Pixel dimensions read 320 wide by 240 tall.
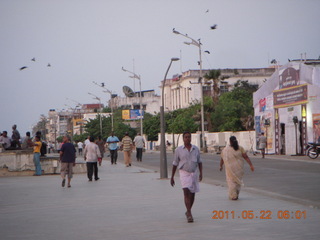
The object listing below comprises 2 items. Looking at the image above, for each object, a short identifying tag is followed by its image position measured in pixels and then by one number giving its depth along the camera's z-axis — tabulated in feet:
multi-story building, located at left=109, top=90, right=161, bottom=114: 456.04
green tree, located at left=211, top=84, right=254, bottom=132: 242.58
